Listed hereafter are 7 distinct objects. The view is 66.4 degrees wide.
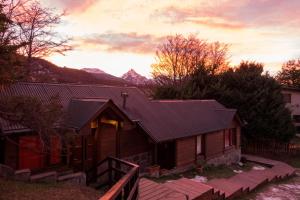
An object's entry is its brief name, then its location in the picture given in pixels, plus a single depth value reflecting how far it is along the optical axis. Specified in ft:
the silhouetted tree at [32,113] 22.20
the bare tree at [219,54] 138.80
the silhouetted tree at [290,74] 170.19
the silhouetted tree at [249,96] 84.29
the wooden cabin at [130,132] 34.32
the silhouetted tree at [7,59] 20.62
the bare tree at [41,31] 70.33
